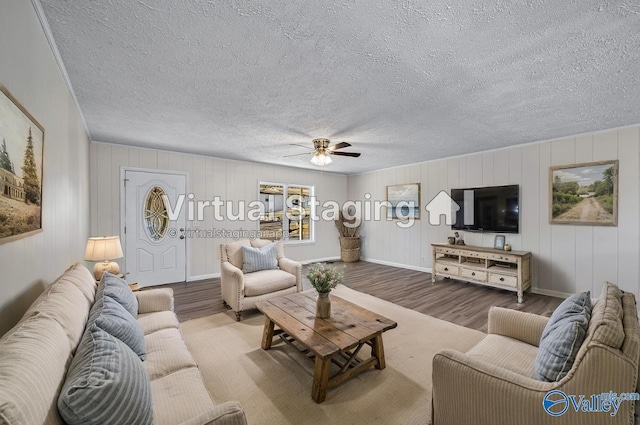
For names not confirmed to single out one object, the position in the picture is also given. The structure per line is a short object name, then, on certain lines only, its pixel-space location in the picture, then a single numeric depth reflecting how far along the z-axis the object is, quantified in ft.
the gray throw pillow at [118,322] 4.42
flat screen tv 13.98
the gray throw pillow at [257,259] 11.96
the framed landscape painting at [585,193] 11.39
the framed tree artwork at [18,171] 3.51
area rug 5.77
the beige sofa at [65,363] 2.36
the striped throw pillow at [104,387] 2.70
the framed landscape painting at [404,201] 18.54
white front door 14.05
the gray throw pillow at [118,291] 5.65
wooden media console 12.73
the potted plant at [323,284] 7.55
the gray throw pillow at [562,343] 3.89
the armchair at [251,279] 10.46
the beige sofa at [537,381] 3.29
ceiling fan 12.07
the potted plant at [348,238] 21.81
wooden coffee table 6.15
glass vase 7.60
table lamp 8.96
